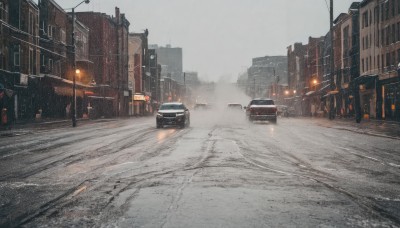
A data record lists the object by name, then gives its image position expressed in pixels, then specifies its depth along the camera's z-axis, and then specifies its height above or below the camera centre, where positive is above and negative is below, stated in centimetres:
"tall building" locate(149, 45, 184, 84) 17380 +1605
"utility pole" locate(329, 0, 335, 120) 4050 +231
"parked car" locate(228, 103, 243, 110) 5956 +61
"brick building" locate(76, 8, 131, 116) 6406 +774
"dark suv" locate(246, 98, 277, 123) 3581 -15
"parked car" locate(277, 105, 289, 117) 6244 -8
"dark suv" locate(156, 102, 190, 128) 2814 -35
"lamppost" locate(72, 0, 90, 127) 3264 +71
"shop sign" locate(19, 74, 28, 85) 3612 +258
